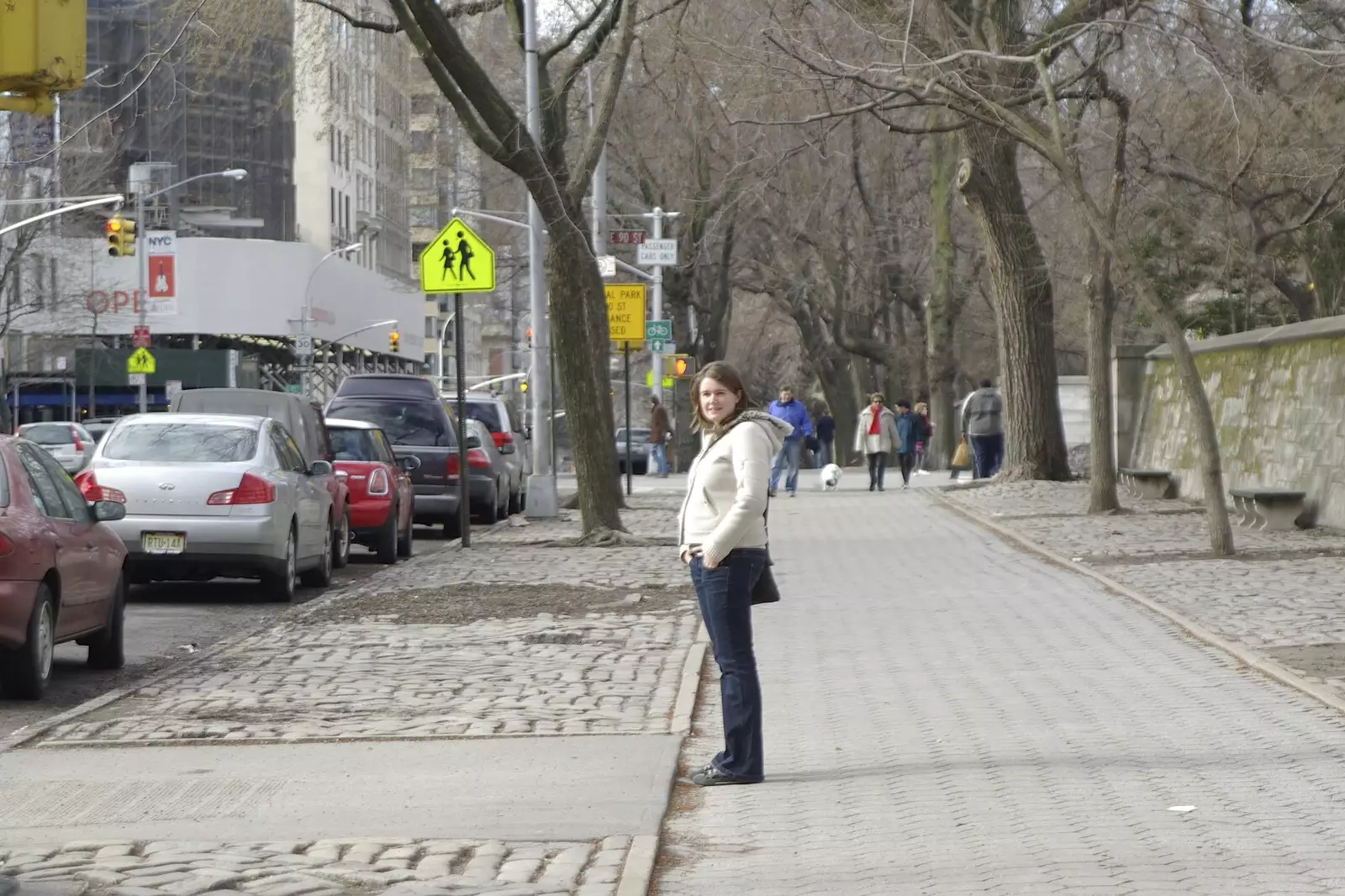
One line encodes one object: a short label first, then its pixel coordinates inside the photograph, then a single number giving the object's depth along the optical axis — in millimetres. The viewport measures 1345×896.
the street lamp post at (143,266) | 51000
